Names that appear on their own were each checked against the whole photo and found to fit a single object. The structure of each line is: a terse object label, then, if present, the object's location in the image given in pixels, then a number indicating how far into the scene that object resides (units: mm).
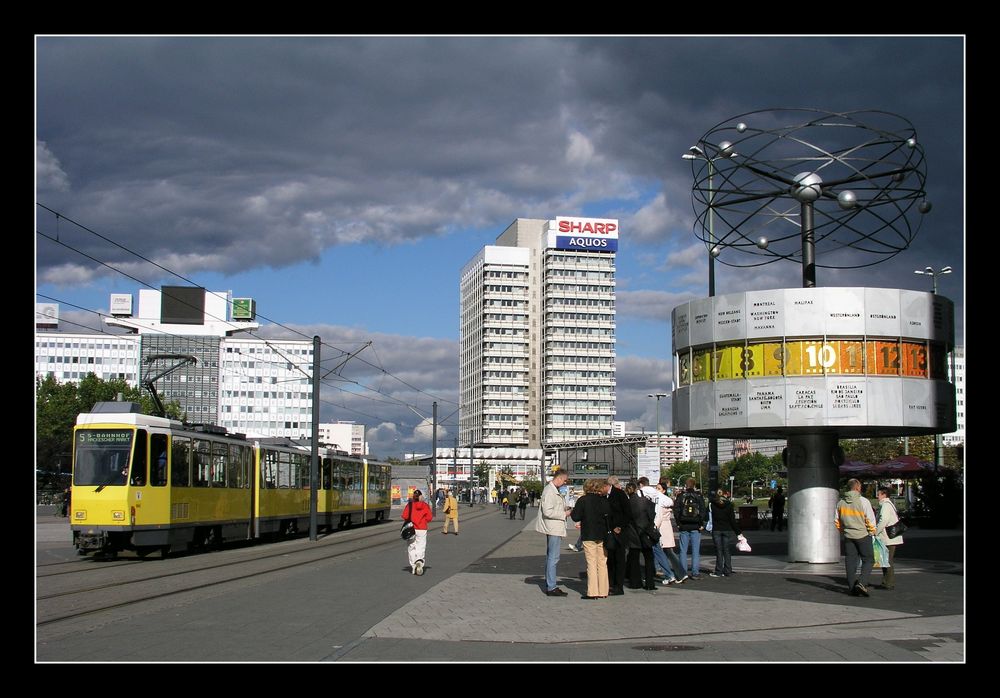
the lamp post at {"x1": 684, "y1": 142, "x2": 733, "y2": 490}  28719
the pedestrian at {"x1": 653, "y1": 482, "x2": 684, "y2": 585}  17906
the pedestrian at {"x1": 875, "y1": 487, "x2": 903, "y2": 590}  16328
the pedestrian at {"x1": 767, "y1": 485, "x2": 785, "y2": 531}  39312
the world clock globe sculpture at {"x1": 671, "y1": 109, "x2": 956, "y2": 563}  21078
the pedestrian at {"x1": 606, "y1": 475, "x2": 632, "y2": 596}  16453
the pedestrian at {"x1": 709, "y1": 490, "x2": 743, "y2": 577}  19188
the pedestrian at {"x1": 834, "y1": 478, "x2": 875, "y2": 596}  15680
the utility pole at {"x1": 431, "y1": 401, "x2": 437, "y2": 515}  73312
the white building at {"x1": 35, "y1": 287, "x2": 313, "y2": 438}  163375
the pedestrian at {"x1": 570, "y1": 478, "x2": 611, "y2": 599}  15906
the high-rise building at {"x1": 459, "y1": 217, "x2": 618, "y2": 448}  187875
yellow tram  23672
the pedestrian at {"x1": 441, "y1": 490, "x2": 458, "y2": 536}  40194
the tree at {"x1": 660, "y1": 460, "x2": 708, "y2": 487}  185150
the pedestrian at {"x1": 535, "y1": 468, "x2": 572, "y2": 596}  16250
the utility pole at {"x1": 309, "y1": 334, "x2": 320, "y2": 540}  35406
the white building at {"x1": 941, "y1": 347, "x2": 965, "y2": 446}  80344
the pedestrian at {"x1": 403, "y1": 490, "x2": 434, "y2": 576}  19828
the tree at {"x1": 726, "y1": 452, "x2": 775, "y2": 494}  164750
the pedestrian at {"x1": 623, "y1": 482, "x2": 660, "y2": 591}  17141
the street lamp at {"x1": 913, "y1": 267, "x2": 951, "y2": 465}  48325
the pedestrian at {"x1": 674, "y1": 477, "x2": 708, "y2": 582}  18453
